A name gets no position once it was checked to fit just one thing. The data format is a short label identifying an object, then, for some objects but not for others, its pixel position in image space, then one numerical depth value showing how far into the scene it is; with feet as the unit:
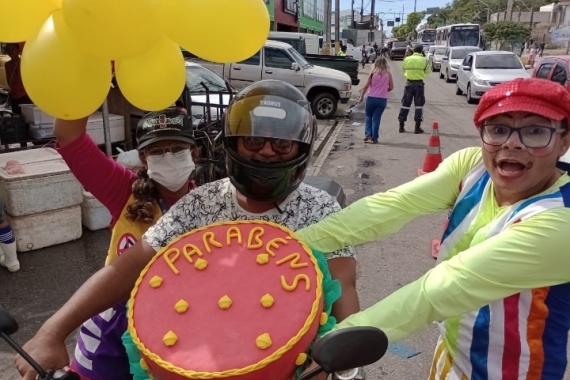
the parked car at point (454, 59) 76.69
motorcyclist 5.20
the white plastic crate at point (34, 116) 22.18
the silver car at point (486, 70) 51.42
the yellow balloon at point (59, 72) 5.40
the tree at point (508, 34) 146.51
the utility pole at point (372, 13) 191.35
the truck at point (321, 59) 53.16
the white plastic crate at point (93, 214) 17.93
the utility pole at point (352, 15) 195.37
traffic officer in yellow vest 37.04
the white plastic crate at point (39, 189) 16.14
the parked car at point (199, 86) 23.44
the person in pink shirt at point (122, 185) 6.61
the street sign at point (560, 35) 145.59
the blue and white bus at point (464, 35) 100.42
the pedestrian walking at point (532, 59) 91.88
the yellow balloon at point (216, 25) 5.41
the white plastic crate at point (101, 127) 21.95
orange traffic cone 25.49
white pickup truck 42.73
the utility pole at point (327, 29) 80.51
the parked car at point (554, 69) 22.98
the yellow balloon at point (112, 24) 4.75
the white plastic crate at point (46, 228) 16.42
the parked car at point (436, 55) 101.49
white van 53.57
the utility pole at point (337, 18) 89.21
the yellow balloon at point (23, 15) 5.69
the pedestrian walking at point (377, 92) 33.88
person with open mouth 4.33
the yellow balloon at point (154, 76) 6.15
